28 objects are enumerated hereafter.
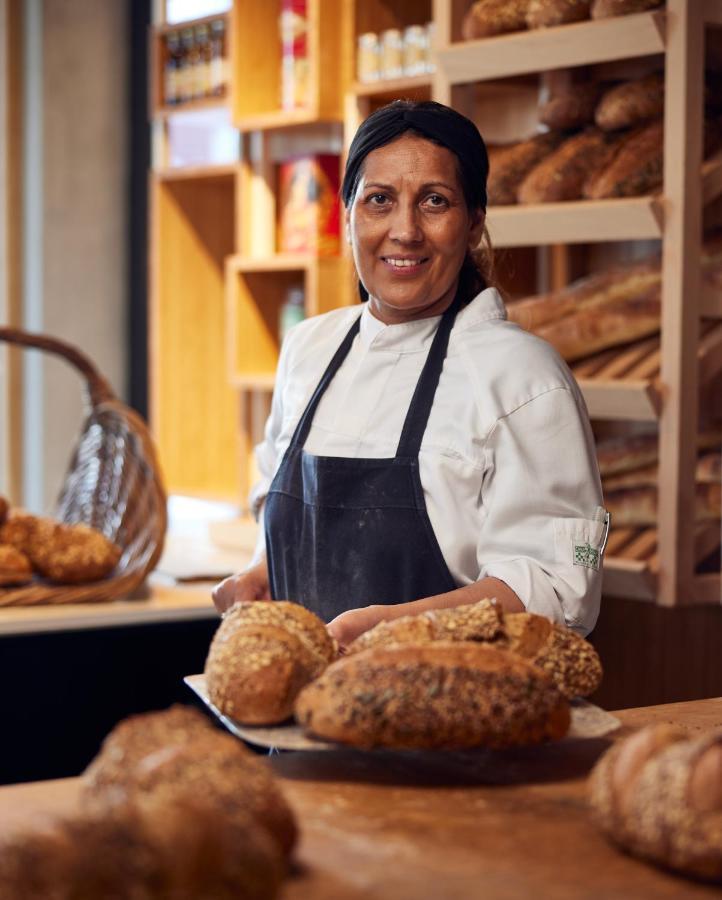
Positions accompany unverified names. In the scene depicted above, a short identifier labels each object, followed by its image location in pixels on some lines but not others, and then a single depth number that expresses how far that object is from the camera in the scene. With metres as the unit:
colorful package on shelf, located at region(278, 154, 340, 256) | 3.68
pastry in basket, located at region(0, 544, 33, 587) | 2.41
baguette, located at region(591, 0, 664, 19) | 2.33
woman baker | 1.53
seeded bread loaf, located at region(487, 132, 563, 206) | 2.59
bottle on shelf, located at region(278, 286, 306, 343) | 3.82
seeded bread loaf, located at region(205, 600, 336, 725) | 1.07
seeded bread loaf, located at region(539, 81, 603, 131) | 2.60
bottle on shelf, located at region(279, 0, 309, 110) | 3.58
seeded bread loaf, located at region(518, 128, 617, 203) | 2.50
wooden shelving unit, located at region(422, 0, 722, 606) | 2.27
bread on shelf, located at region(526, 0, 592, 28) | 2.42
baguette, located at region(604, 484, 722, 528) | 2.38
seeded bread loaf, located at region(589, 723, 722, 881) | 0.83
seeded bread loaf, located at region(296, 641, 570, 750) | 1.00
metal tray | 1.03
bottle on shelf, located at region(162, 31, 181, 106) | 4.25
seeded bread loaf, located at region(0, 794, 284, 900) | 0.69
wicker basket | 2.47
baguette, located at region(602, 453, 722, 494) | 2.38
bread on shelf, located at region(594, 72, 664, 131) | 2.43
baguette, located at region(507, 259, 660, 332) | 2.46
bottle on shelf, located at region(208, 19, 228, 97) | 4.06
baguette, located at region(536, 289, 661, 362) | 2.41
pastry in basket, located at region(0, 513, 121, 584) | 2.46
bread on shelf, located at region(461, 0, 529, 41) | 2.51
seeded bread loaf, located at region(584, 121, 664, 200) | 2.37
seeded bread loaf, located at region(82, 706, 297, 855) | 0.83
